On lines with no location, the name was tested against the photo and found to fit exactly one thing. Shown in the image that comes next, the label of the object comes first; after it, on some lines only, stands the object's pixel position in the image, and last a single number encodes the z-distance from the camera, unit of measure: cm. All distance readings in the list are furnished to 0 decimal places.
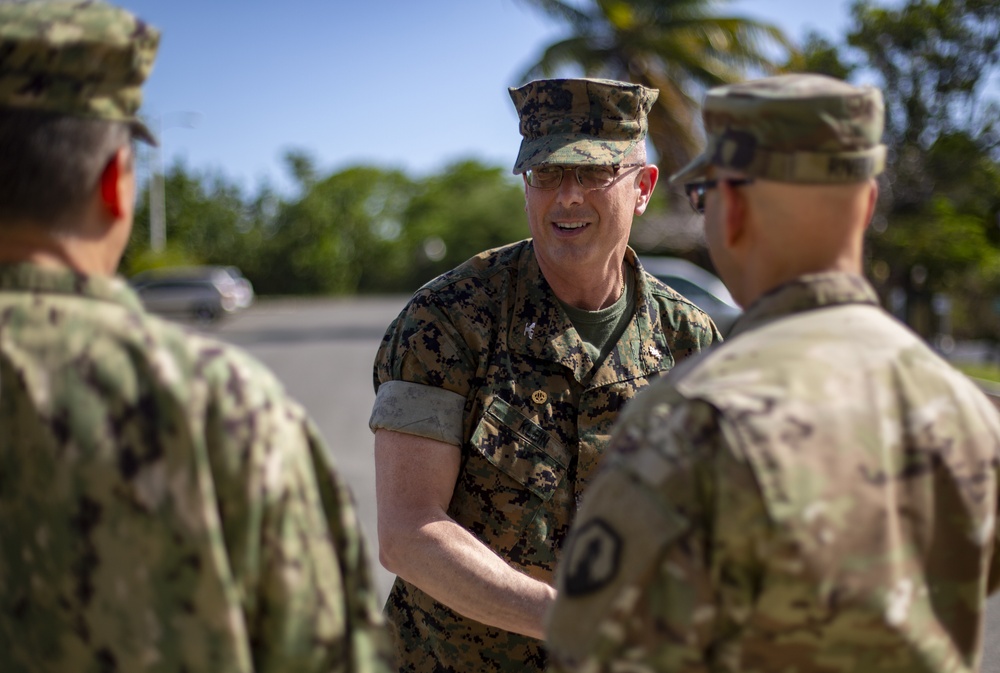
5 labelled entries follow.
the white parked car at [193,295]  2964
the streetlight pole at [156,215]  3588
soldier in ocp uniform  150
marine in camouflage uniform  264
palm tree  1781
